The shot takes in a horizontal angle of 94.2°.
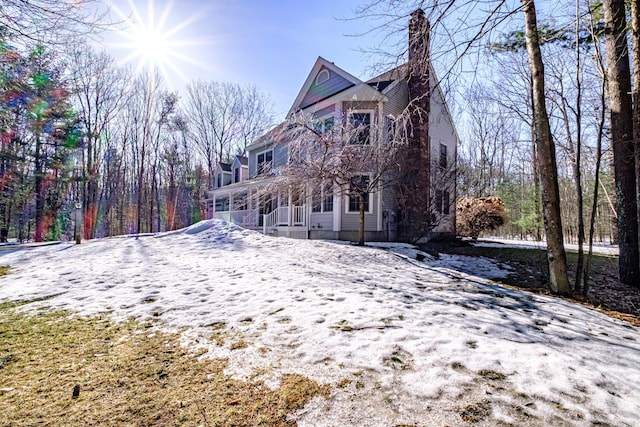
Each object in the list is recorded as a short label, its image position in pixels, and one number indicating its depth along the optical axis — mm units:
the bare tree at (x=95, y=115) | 19156
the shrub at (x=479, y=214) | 13906
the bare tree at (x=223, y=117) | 26078
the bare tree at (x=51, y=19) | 3826
